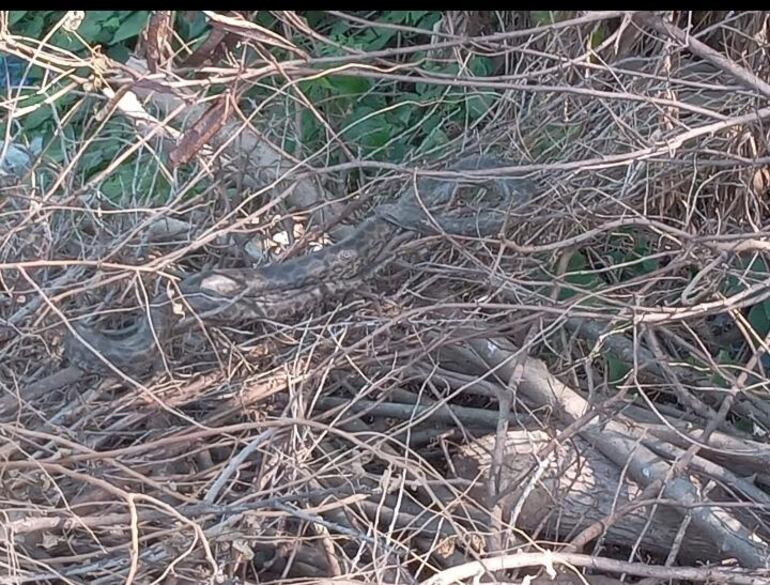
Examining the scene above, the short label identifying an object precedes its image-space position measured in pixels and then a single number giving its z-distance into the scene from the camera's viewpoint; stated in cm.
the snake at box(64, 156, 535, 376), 224
